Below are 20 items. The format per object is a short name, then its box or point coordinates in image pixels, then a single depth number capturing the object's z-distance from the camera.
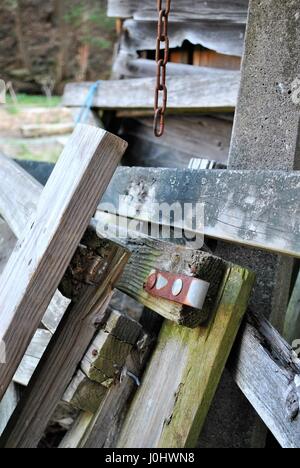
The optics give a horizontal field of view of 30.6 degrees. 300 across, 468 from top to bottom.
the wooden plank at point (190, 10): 2.88
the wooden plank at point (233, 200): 1.24
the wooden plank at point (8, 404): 1.50
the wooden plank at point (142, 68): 3.29
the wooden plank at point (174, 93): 2.91
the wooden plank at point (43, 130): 8.70
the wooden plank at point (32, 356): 1.69
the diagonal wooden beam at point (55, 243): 1.29
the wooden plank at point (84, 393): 1.48
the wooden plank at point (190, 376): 1.41
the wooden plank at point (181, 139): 3.25
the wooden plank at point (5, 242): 2.13
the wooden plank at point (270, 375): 1.27
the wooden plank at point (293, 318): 2.06
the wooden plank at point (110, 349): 1.46
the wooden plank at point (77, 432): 1.55
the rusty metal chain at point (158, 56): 1.63
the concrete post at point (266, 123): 1.64
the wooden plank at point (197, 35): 2.98
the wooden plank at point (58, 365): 1.46
